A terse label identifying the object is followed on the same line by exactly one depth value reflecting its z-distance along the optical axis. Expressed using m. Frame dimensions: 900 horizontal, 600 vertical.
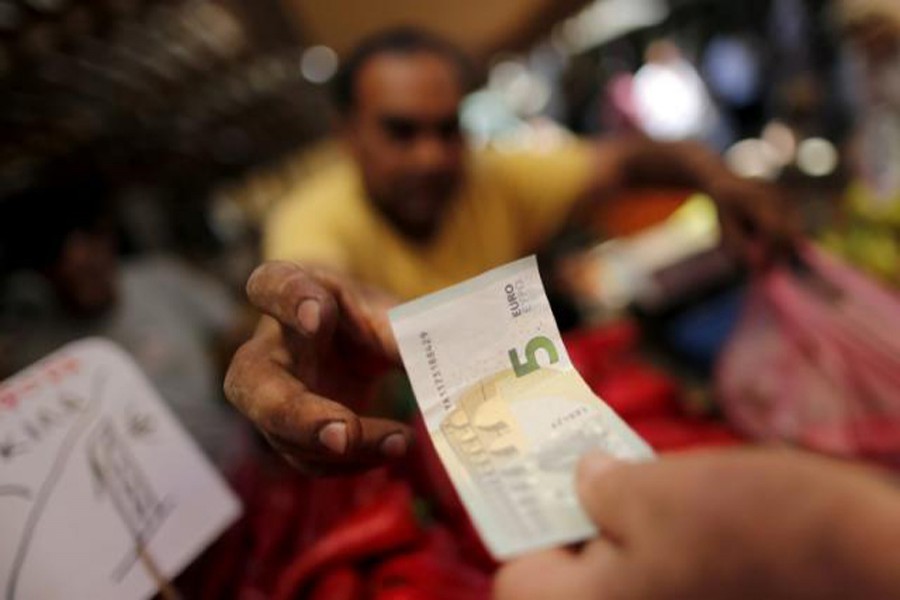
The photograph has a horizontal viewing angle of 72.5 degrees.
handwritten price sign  0.41
